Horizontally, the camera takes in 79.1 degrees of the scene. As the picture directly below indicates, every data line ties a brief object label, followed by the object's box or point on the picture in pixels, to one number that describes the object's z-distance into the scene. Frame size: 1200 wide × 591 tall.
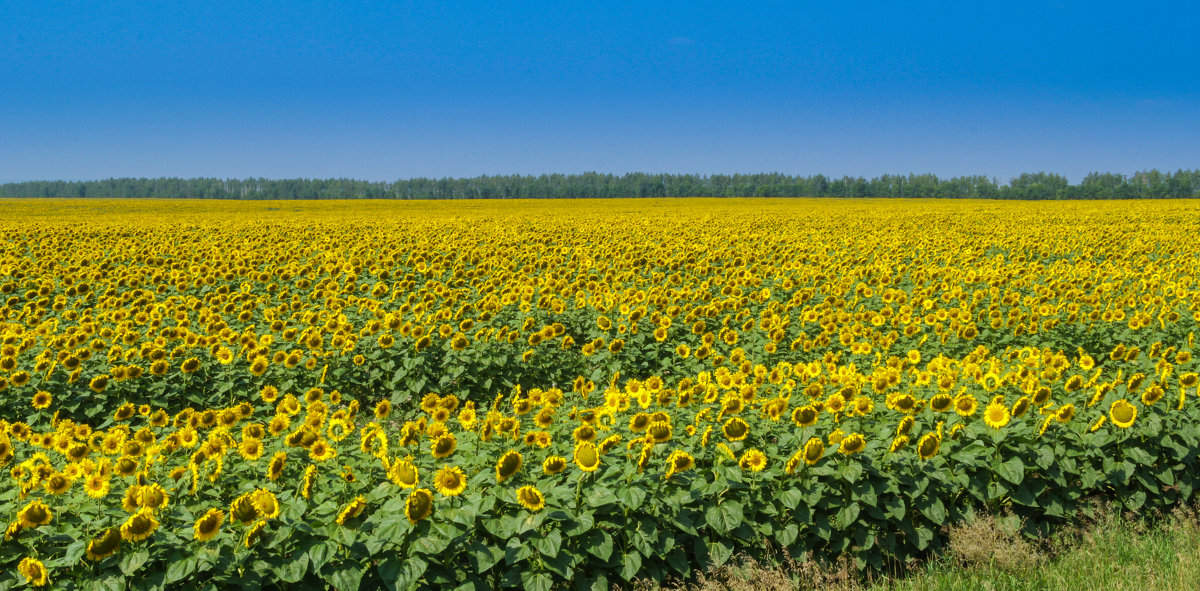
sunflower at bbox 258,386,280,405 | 5.98
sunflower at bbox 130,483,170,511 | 3.59
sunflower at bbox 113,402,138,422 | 5.42
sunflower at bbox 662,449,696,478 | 3.95
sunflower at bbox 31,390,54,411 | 6.44
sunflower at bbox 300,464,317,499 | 3.74
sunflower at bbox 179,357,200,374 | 7.05
